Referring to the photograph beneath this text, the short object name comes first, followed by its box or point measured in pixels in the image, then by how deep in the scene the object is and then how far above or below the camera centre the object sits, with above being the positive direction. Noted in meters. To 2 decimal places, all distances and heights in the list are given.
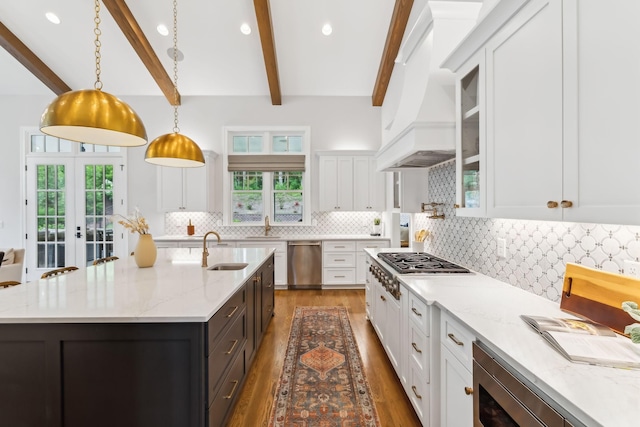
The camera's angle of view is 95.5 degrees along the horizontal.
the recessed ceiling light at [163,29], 4.32 +2.73
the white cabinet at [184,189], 5.21 +0.40
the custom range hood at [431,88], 2.06 +0.93
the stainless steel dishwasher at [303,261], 5.09 -0.88
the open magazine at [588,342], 0.93 -0.47
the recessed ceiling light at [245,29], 4.28 +2.72
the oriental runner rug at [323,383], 1.97 -1.39
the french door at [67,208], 5.49 +0.06
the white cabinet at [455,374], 1.29 -0.79
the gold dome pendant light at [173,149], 2.51 +0.55
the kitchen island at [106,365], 1.40 -0.76
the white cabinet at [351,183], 5.39 +0.52
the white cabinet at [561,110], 0.91 +0.40
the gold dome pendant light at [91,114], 1.56 +0.54
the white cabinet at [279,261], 5.08 -0.87
